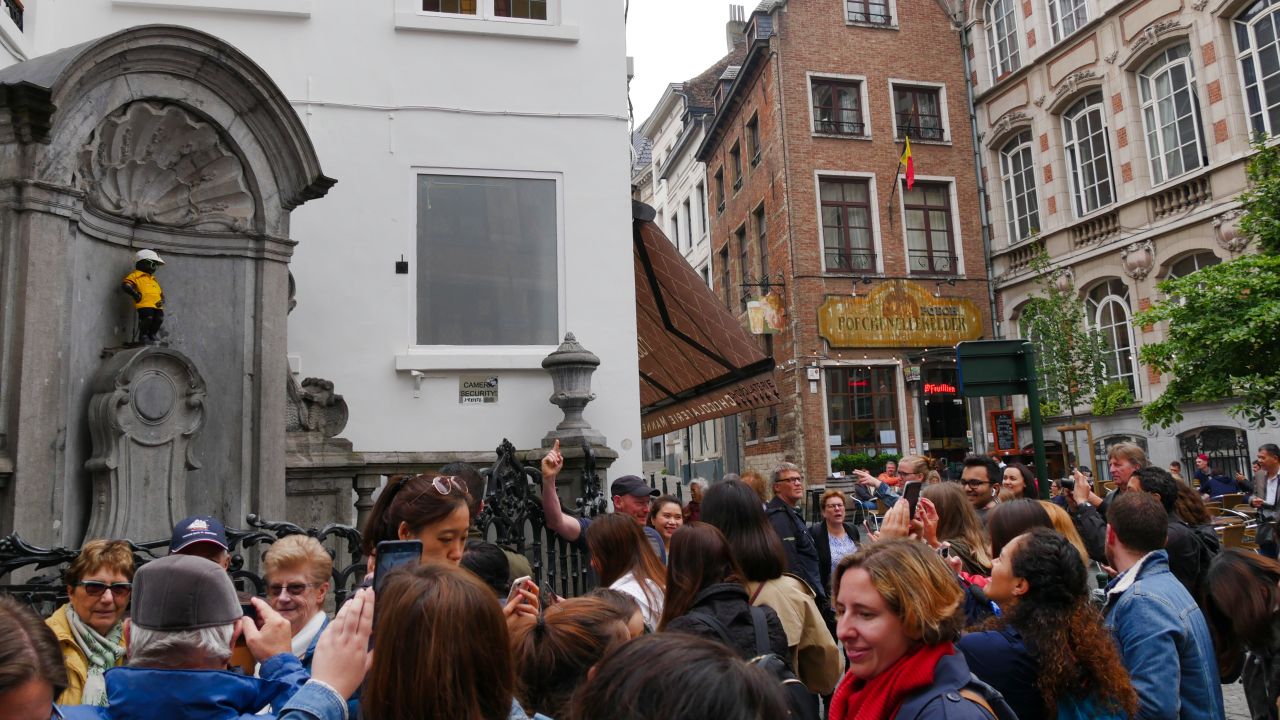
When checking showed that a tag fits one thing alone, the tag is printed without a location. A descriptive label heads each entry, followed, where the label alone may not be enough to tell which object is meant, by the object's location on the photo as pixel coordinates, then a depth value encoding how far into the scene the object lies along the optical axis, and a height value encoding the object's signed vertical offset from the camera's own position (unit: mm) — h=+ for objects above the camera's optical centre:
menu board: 20250 +752
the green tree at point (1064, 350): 19828 +2465
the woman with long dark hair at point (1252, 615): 3328 -594
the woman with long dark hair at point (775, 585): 3680 -449
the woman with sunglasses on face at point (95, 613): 3512 -433
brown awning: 12461 +2041
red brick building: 24266 +6746
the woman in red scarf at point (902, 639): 2326 -450
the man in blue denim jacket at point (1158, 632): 3035 -601
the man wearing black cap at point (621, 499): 5383 -98
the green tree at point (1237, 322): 12070 +1800
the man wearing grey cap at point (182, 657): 2109 -364
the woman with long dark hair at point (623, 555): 4012 -322
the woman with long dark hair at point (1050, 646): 2738 -559
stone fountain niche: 6430 +1801
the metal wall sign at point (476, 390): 9758 +1048
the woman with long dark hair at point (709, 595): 3215 -434
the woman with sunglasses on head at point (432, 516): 3500 -99
